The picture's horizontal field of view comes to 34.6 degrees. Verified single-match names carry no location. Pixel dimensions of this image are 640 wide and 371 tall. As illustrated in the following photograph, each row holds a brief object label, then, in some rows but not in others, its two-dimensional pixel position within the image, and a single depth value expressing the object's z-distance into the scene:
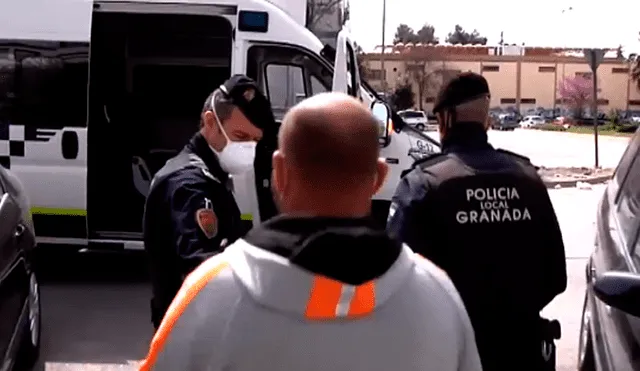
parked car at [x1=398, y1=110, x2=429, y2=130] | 50.28
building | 88.25
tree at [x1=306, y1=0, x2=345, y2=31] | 9.21
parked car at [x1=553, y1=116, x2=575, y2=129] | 75.07
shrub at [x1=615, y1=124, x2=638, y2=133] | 59.84
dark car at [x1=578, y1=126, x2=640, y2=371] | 2.91
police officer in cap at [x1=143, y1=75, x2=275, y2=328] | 3.17
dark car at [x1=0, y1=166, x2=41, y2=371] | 5.06
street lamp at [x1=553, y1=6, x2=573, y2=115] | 93.56
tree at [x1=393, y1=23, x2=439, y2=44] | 116.59
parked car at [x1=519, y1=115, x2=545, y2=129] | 74.06
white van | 8.20
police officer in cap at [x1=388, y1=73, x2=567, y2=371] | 3.27
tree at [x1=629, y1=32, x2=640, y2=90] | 70.33
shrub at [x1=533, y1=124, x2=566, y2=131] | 67.06
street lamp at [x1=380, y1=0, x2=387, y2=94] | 54.63
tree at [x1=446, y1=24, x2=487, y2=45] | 143.88
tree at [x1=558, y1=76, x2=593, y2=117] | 85.94
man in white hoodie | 1.74
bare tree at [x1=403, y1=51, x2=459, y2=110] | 78.94
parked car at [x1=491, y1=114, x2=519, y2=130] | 70.31
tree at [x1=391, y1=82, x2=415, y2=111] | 69.31
